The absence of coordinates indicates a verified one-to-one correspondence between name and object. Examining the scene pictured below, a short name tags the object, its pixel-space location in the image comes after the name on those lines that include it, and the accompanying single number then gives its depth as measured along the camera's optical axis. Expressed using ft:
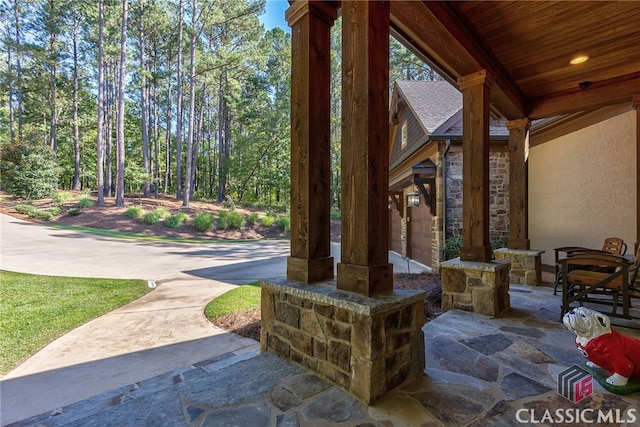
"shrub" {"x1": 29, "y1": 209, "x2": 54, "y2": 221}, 46.39
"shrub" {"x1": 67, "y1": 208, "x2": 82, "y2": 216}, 48.42
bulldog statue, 6.06
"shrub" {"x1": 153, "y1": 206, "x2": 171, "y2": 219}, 49.02
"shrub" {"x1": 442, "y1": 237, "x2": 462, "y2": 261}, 21.22
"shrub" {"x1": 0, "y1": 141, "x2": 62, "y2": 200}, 53.31
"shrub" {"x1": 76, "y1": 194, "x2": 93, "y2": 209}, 50.98
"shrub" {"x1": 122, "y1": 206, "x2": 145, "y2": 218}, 48.18
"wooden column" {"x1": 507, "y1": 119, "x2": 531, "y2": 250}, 15.90
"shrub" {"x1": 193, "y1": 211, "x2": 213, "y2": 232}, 48.03
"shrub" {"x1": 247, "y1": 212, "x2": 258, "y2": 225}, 55.72
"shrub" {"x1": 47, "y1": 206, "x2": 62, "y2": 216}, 48.02
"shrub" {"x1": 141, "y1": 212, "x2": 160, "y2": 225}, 47.27
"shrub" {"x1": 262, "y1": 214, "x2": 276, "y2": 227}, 55.77
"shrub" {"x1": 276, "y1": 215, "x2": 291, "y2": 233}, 55.57
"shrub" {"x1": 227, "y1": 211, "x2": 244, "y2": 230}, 51.62
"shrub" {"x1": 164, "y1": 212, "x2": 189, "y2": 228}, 47.65
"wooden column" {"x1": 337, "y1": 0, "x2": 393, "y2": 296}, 6.18
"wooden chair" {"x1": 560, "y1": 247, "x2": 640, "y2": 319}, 9.17
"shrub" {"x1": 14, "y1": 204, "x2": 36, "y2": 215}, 47.09
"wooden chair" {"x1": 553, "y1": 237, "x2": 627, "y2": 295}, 12.67
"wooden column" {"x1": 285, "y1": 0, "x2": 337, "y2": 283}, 7.39
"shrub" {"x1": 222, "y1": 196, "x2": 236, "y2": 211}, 59.52
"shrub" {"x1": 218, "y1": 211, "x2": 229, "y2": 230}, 50.80
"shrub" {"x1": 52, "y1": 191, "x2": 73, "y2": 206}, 51.56
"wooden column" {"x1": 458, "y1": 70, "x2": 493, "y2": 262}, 11.25
